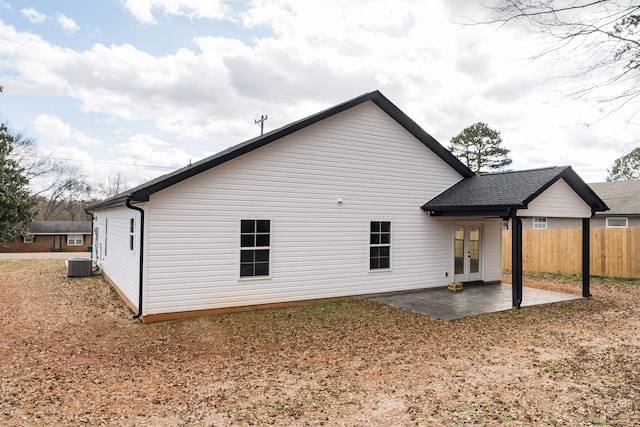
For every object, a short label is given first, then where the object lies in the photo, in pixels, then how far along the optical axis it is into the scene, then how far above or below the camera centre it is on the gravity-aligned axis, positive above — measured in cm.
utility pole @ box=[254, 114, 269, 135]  2036 +570
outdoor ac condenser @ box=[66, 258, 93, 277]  1458 -164
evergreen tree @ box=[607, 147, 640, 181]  4097 +680
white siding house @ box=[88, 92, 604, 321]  815 +10
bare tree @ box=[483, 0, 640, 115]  438 +231
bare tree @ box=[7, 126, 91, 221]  3025 +437
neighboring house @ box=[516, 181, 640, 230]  2064 +105
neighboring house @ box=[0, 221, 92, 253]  3187 -118
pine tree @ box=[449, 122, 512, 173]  3406 +714
